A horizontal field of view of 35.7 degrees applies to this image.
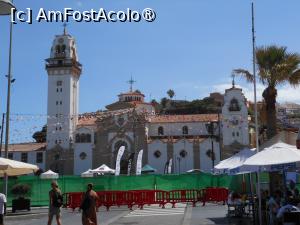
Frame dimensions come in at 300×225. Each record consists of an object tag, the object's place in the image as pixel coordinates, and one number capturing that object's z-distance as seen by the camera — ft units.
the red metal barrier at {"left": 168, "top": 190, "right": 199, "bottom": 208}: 92.94
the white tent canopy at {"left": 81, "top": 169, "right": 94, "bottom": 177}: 180.55
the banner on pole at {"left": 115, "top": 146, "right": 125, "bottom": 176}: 167.96
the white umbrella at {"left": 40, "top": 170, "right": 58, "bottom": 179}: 159.63
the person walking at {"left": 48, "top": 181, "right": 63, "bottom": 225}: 49.37
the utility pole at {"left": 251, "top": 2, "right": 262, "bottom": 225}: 47.10
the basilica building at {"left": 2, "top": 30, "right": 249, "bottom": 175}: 260.83
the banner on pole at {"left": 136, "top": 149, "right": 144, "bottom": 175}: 171.94
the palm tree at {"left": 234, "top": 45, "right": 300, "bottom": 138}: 65.72
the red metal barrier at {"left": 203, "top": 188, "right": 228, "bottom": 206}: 95.04
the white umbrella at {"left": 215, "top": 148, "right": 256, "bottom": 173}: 58.67
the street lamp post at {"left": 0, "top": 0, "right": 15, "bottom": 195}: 82.52
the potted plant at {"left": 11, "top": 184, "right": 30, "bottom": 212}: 98.84
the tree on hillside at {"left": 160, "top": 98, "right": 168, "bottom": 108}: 488.85
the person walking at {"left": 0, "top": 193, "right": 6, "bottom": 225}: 45.34
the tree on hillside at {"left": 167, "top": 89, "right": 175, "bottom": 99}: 510.38
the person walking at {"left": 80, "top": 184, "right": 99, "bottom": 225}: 44.65
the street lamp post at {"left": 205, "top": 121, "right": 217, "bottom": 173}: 268.13
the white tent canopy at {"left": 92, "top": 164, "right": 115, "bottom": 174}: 179.63
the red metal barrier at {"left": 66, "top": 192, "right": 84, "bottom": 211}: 88.33
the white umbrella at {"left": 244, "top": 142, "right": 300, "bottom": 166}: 42.33
